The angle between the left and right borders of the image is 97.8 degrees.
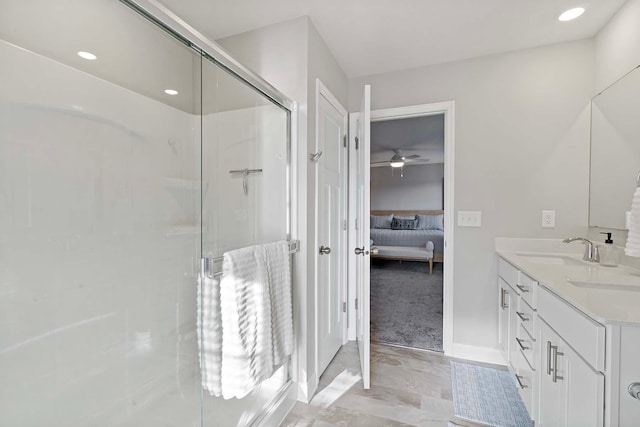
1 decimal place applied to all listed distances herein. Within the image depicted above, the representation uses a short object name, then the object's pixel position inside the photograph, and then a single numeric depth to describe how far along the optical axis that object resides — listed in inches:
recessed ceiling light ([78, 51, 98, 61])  53.5
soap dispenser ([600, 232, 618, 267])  66.3
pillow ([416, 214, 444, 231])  268.6
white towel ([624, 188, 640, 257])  52.5
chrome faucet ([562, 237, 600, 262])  69.0
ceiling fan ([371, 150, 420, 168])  215.4
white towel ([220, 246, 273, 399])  48.4
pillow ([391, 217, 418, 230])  265.6
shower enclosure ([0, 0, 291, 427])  44.9
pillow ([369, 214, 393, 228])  278.8
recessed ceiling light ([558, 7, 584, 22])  66.1
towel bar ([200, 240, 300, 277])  49.1
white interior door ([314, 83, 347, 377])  76.8
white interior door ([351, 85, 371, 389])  72.0
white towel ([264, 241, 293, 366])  58.9
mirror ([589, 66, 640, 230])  62.6
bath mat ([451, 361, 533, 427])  62.7
